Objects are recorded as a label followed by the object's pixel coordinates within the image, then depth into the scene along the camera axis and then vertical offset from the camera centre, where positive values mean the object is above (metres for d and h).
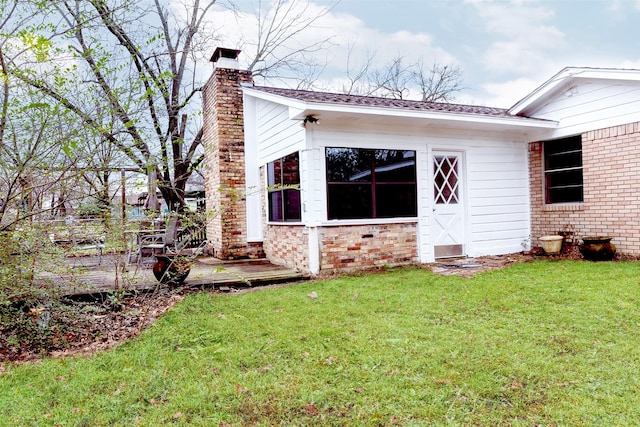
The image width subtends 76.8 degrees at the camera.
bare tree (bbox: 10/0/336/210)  4.02 +3.09
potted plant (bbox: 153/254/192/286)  5.61 -0.77
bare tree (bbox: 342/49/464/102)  20.34 +6.79
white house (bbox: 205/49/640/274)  6.95 +0.75
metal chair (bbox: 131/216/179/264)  6.55 -0.47
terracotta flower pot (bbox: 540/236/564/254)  7.97 -0.80
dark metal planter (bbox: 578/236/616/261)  7.09 -0.82
